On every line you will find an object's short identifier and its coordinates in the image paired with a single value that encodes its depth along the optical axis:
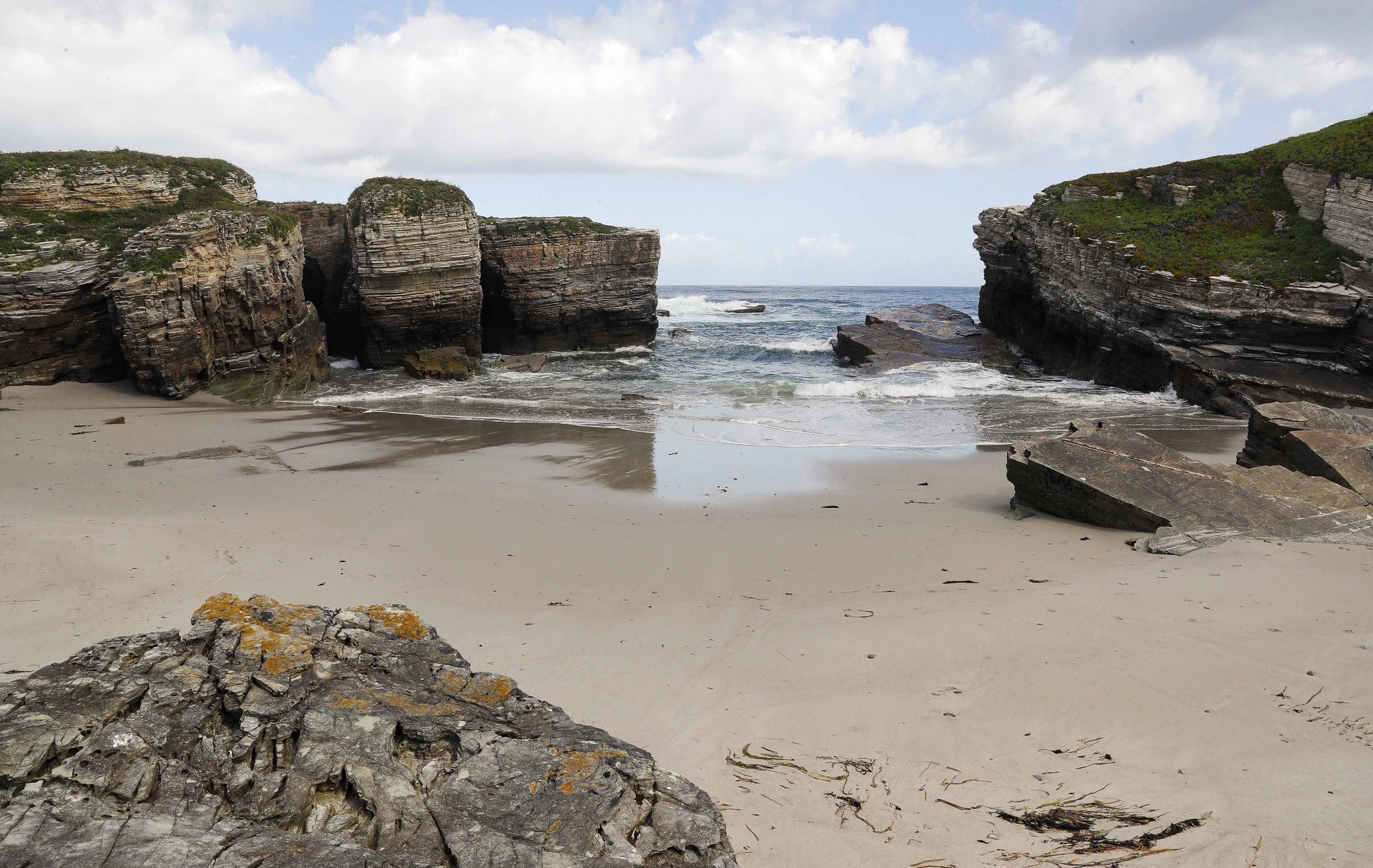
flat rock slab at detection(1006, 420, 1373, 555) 6.86
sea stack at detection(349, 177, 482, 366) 21.52
